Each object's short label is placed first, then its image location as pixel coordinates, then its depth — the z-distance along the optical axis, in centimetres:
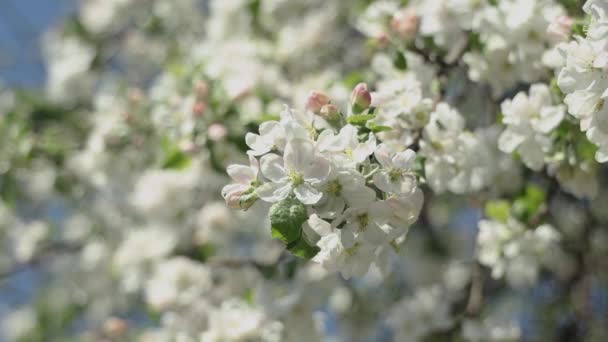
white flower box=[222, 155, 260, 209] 129
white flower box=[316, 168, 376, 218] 127
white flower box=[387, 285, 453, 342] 166
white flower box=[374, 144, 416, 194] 128
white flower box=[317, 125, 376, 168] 128
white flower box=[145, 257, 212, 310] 168
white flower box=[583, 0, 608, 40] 126
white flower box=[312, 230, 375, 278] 130
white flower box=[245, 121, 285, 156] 128
